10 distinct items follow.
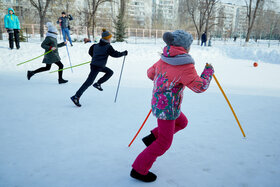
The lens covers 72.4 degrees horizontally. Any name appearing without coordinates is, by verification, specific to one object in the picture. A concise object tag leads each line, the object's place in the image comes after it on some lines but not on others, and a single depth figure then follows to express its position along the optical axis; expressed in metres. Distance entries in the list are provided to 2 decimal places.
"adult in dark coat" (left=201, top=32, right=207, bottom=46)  19.98
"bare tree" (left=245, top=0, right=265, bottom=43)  19.19
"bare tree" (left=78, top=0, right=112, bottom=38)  17.48
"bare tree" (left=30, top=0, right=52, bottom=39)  14.75
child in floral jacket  1.72
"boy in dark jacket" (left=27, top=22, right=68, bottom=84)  5.37
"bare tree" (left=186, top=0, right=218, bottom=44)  20.27
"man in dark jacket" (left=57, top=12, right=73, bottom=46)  11.91
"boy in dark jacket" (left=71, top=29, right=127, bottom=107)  4.08
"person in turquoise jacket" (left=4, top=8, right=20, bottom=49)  9.61
